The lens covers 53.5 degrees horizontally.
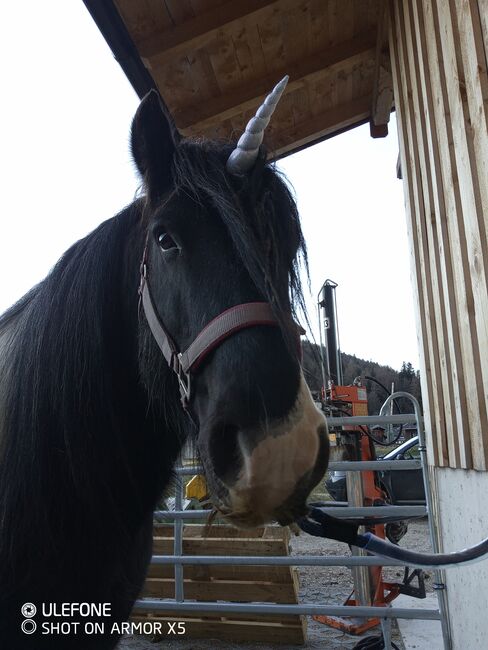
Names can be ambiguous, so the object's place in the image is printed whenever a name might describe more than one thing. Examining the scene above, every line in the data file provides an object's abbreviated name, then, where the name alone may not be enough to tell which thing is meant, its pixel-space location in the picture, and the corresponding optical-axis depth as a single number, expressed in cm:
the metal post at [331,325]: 568
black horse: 113
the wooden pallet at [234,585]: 384
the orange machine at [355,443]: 400
